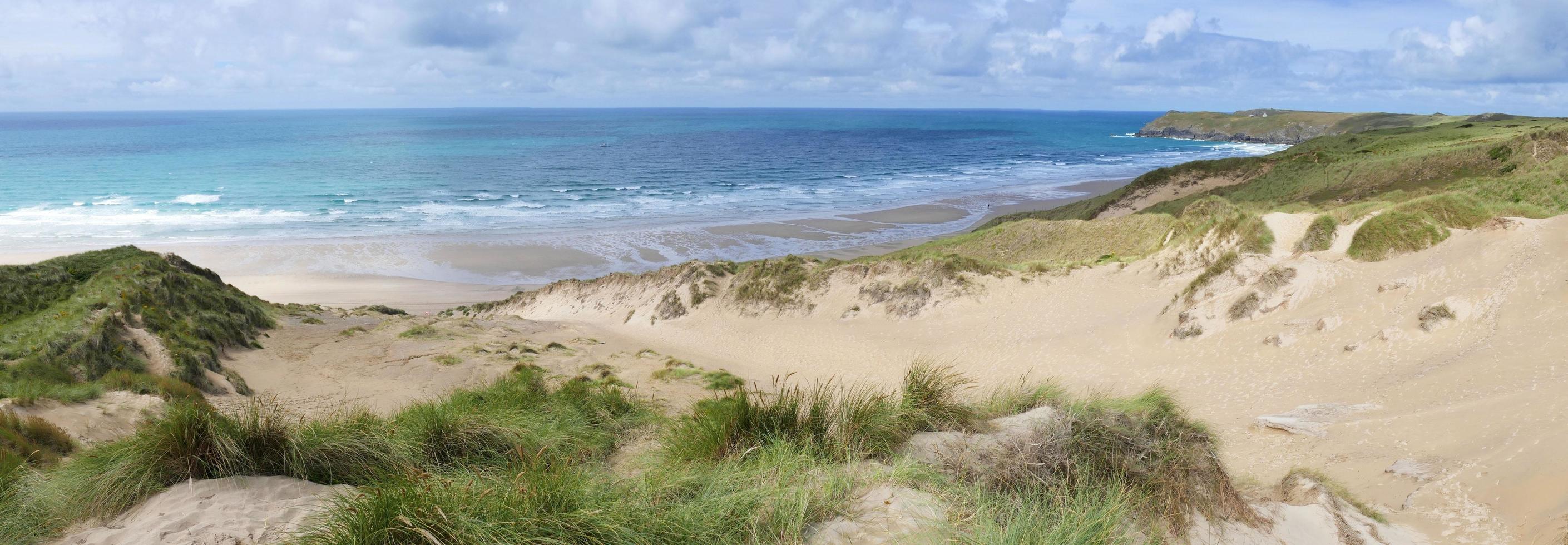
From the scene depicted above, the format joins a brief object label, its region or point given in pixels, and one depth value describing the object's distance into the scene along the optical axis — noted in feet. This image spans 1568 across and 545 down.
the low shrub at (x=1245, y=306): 41.68
